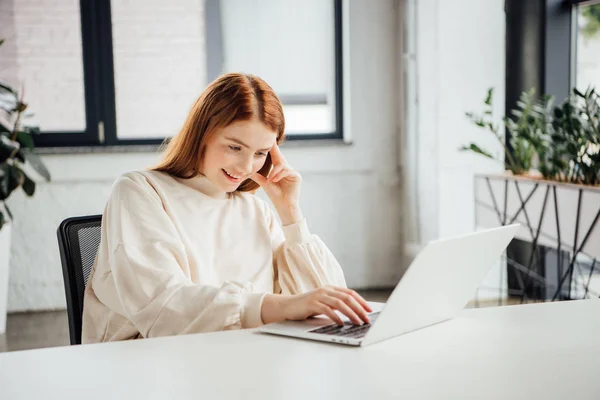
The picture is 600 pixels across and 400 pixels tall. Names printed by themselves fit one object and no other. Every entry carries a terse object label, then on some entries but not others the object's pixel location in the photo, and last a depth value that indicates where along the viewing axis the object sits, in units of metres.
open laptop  1.17
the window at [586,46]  3.64
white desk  1.00
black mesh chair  1.57
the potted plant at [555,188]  2.85
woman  1.40
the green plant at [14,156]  3.41
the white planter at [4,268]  3.81
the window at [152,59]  4.28
